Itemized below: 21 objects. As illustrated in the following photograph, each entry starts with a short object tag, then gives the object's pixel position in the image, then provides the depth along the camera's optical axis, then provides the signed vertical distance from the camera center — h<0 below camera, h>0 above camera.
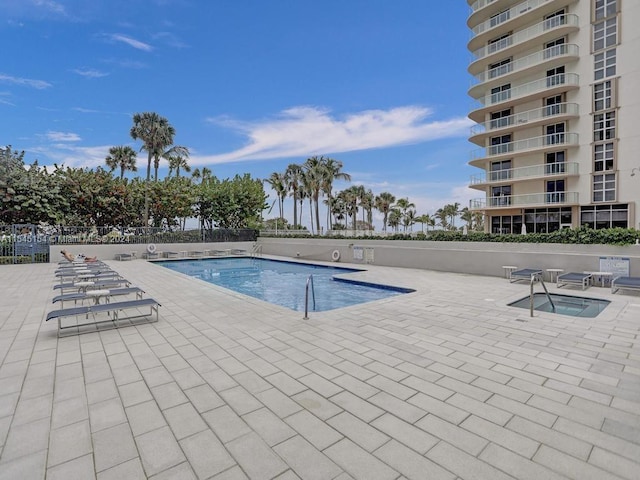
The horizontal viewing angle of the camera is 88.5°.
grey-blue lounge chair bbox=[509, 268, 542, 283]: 9.80 -1.28
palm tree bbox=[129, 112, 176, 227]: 30.69 +9.93
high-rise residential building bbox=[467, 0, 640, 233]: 18.98 +7.57
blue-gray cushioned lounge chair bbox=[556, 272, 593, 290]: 8.88 -1.35
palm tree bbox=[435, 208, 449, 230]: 73.12 +3.73
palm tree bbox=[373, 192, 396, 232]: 52.22 +5.02
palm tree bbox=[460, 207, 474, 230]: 66.81 +3.40
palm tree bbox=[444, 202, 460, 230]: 71.69 +5.11
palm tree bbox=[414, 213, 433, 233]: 66.40 +2.83
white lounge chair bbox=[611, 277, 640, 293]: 7.84 -1.30
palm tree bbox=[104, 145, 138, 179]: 35.34 +8.61
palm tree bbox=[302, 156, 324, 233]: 35.47 +6.35
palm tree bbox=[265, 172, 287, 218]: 40.19 +6.49
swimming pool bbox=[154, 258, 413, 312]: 9.79 -1.84
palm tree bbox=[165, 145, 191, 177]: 32.44 +8.70
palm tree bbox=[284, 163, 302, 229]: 39.62 +6.90
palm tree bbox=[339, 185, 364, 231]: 50.62 +5.60
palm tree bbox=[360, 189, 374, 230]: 51.44 +4.77
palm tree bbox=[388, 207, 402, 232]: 56.52 +2.93
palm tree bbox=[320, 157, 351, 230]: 35.62 +6.65
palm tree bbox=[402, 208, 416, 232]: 61.47 +2.98
